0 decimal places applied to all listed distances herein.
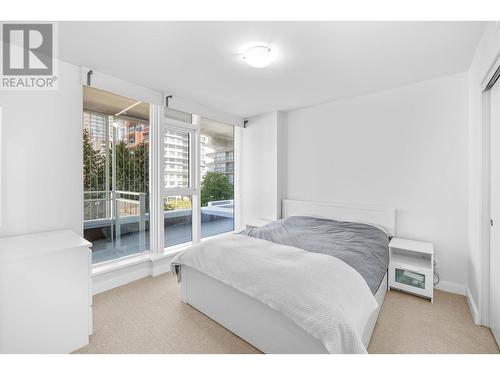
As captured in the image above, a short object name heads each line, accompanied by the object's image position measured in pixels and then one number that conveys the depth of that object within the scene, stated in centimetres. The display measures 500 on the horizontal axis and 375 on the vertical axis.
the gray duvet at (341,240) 195
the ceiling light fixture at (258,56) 200
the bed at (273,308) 132
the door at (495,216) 176
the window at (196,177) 351
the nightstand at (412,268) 239
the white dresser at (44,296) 150
